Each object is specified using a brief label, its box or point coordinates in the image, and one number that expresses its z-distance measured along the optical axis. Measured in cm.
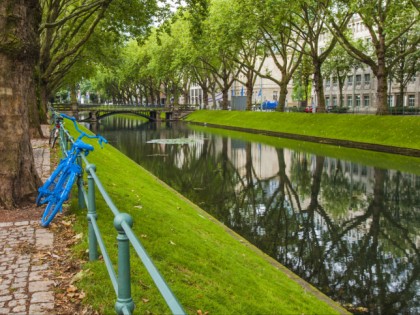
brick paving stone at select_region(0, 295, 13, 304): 503
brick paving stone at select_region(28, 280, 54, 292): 528
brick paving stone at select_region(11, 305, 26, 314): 473
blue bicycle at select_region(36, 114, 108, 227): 760
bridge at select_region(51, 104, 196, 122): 8238
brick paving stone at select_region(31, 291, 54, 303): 499
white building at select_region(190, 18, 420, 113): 6869
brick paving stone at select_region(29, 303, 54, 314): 473
